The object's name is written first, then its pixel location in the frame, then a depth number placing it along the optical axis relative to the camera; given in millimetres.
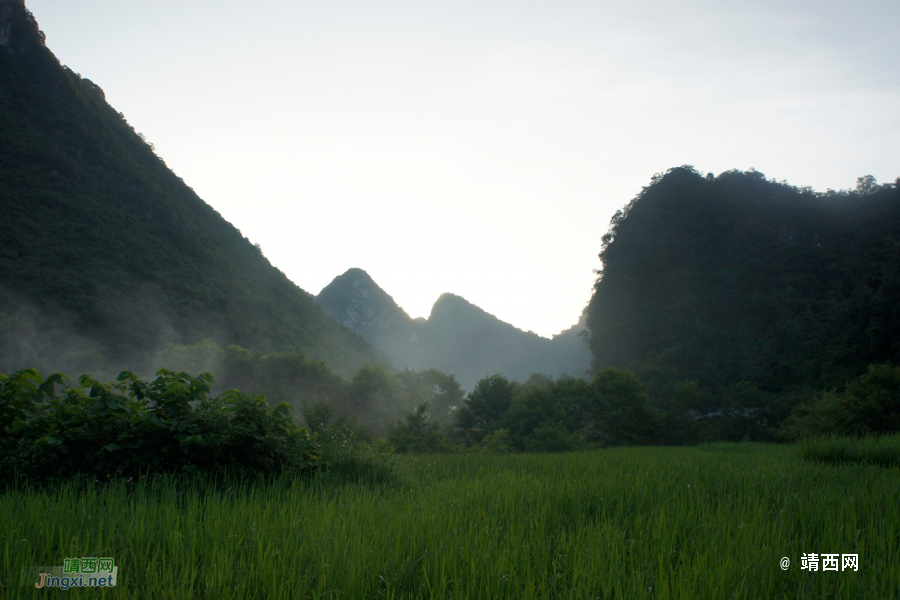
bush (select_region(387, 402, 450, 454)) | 16938
